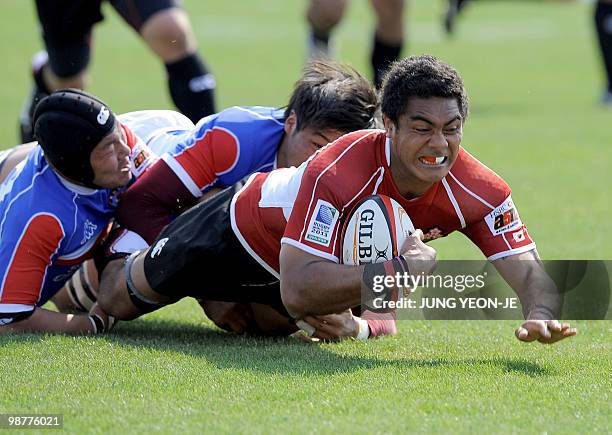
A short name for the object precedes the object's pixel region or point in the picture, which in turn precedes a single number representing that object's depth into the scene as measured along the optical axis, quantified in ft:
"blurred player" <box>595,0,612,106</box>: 88.48
